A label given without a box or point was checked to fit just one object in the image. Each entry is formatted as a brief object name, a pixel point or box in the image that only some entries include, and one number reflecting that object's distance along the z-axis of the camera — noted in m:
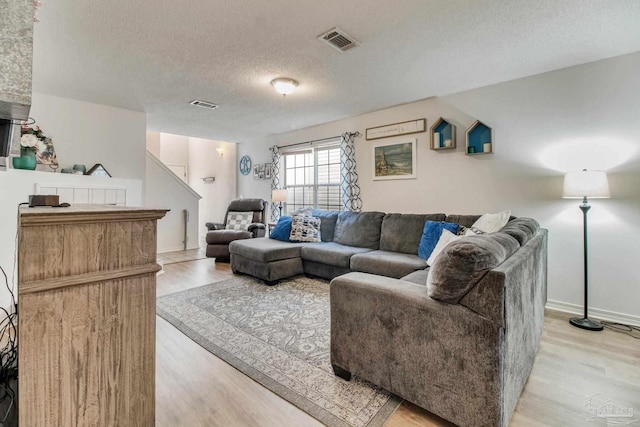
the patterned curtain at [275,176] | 5.67
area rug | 1.54
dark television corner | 0.93
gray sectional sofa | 1.22
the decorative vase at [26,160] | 2.92
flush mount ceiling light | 3.09
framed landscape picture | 3.93
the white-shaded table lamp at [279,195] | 5.19
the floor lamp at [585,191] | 2.45
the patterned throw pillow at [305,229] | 4.11
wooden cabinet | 0.69
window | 4.96
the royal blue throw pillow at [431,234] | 3.01
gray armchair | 4.82
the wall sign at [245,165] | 6.44
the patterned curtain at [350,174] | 4.53
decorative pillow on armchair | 5.49
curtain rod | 4.74
